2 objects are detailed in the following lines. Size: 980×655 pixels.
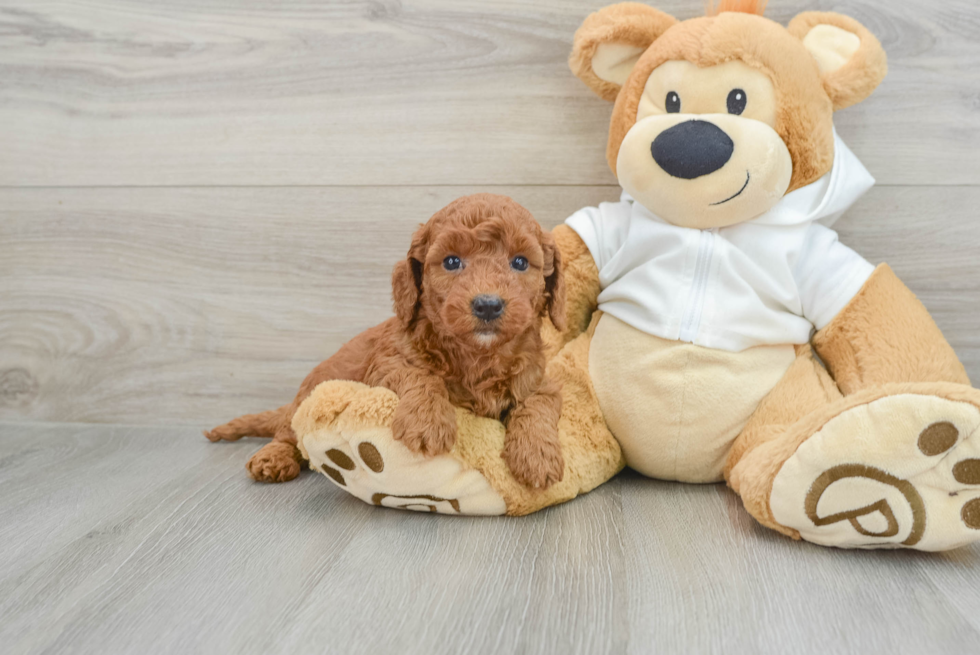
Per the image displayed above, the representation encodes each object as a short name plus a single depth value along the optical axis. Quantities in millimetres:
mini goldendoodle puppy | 903
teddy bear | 1007
